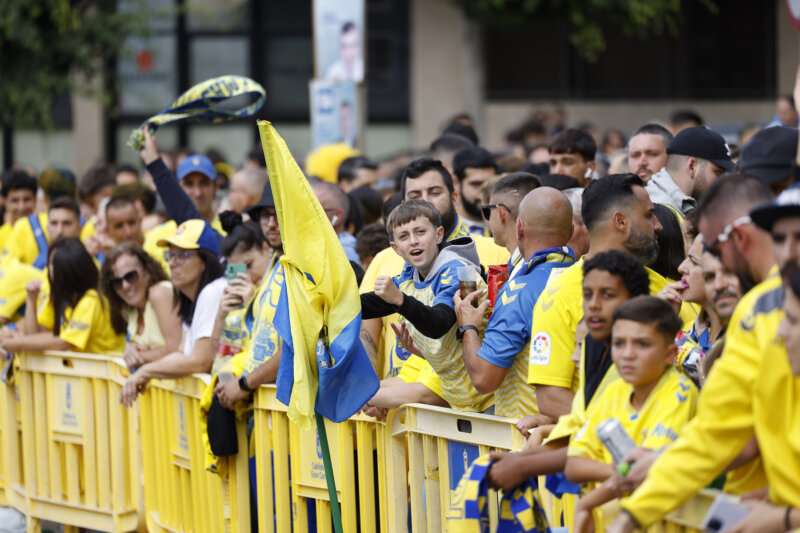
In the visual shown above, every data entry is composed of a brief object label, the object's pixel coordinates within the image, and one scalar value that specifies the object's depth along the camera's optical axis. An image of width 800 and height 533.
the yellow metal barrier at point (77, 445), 15.28
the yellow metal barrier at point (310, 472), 11.62
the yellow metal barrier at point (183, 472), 13.12
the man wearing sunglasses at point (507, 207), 11.60
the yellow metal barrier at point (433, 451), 10.14
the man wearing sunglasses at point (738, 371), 6.95
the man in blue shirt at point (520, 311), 10.14
